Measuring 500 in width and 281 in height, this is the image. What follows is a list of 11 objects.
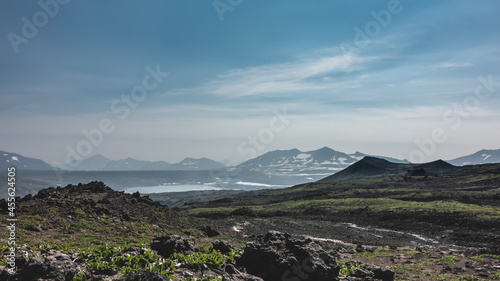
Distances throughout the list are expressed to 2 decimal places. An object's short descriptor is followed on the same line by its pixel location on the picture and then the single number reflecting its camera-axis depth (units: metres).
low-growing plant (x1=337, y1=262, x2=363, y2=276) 17.86
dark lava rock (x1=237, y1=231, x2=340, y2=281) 15.37
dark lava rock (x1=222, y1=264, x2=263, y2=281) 13.37
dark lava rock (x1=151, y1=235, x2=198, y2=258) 17.91
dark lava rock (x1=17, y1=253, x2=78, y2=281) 11.26
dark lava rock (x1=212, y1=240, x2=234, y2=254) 19.66
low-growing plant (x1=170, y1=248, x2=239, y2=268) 15.35
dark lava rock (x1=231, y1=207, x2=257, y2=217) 66.25
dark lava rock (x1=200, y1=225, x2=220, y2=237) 38.25
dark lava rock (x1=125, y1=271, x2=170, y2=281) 11.23
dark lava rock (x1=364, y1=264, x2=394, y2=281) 18.09
